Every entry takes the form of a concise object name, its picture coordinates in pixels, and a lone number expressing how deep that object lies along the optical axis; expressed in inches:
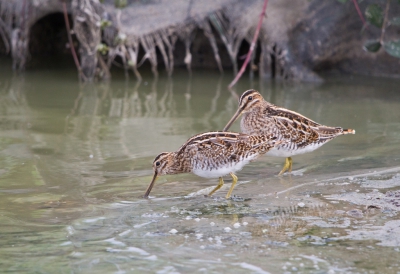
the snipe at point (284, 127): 544.1
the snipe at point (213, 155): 485.4
